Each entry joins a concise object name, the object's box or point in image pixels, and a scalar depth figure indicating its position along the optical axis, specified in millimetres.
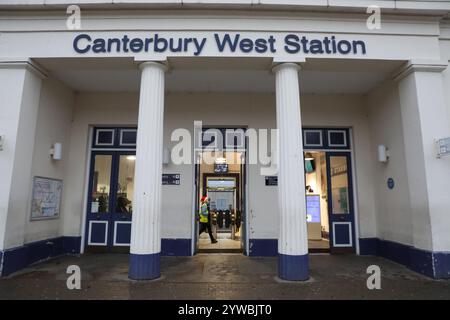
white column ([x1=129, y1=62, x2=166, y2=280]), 5105
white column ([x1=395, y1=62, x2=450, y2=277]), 5312
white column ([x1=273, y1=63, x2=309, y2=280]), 5117
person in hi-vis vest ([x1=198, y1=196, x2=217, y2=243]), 8974
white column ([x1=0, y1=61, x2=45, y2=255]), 5371
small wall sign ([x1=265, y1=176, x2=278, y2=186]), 7438
